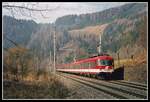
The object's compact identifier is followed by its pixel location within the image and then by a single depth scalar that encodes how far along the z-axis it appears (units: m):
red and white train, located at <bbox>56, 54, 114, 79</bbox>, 26.41
